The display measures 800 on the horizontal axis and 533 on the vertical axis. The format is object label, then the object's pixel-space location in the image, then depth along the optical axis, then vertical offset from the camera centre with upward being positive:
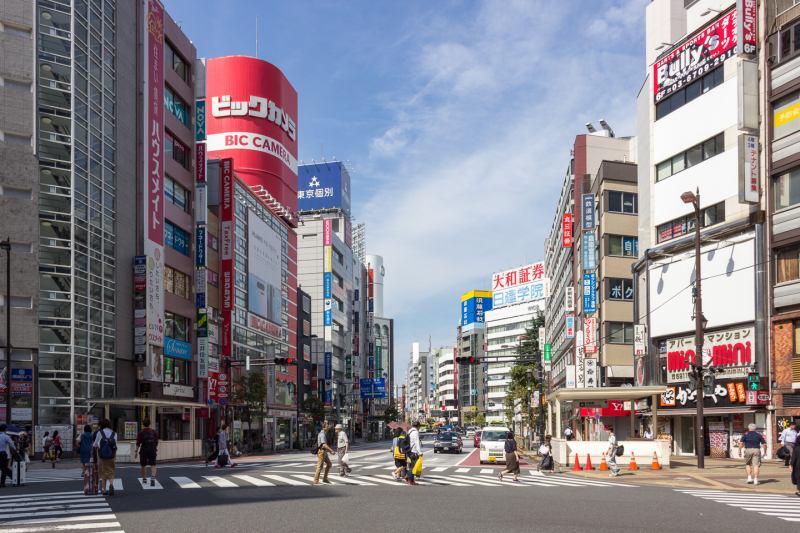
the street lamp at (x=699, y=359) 32.94 -1.15
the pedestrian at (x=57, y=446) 42.70 -5.56
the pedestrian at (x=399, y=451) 26.05 -3.59
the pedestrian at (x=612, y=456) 31.12 -4.45
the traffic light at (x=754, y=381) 41.19 -2.46
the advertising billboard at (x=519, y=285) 168.62 +8.32
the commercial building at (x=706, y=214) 42.41 +5.97
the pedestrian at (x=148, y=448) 26.17 -3.47
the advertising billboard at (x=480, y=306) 198.75 +4.87
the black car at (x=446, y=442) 58.75 -7.43
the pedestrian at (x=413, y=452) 25.59 -3.52
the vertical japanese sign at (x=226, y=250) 71.81 +6.29
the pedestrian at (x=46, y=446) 43.62 -5.68
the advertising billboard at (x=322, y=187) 136.75 +21.55
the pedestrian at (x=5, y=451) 26.20 -3.58
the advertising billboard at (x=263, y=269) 84.25 +5.84
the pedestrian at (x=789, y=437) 33.45 -4.11
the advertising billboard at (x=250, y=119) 94.81 +22.44
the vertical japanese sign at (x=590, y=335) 63.84 -0.52
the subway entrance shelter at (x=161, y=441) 42.94 -5.62
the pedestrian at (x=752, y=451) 26.25 -3.63
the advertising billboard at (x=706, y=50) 42.69 +14.74
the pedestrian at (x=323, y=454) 25.42 -3.56
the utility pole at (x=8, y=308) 39.22 +0.93
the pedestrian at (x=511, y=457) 28.00 -4.05
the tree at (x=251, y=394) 69.06 -5.00
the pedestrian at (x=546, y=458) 32.91 -4.78
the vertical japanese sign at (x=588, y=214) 64.19 +8.13
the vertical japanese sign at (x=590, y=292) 64.06 +2.55
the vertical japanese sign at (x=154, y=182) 56.81 +9.63
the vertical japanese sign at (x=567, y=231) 78.19 +8.46
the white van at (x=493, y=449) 41.41 -5.58
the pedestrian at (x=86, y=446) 23.47 -3.14
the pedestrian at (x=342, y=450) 29.39 -3.97
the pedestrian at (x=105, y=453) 22.44 -3.08
